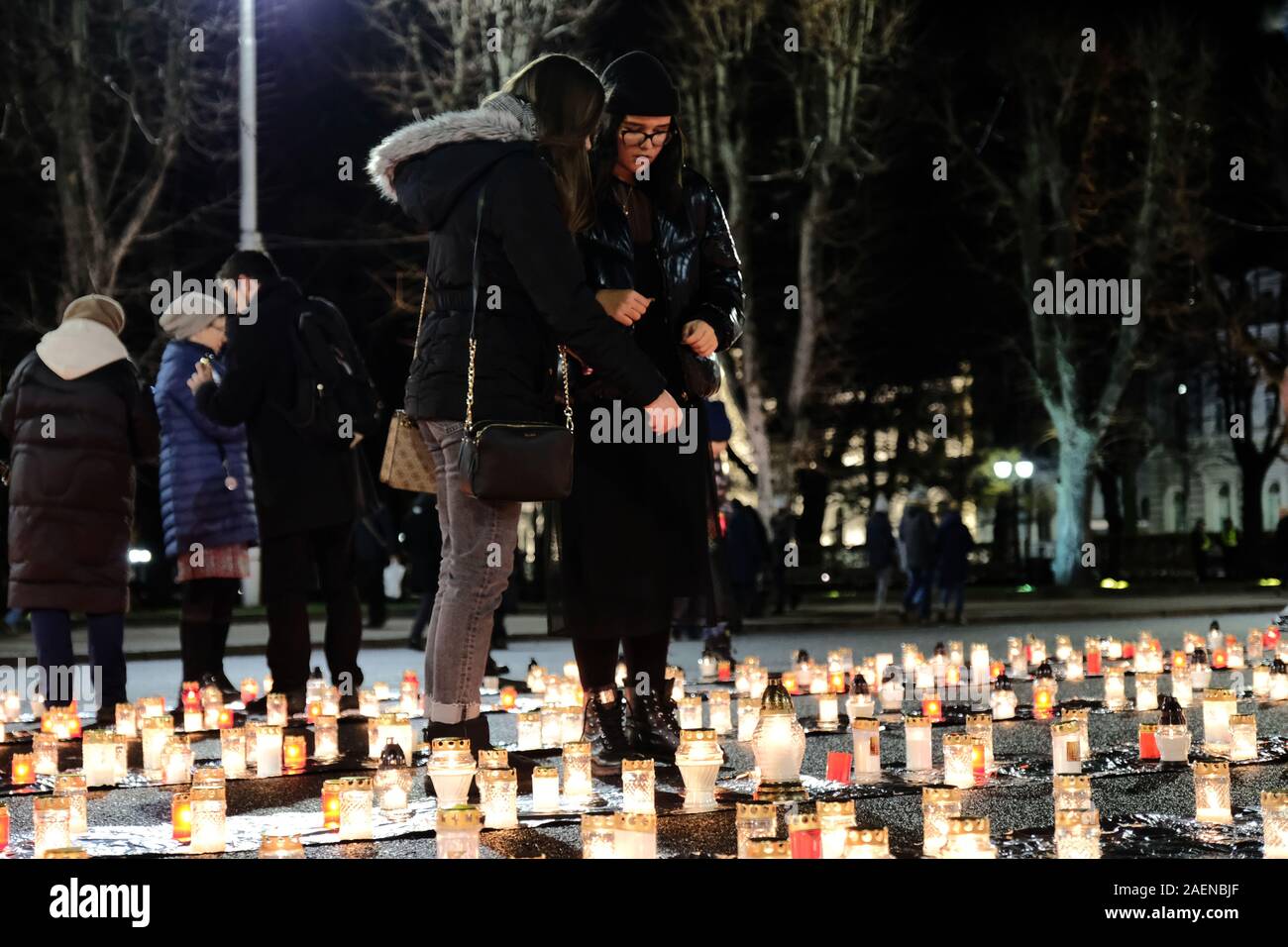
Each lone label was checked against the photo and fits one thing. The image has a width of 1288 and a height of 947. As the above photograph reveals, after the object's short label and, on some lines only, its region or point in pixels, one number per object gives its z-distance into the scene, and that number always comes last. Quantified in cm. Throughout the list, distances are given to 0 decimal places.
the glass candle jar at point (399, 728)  689
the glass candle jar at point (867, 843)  429
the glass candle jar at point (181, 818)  540
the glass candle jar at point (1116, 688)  912
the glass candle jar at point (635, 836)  448
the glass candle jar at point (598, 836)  457
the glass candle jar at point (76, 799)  554
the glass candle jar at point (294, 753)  711
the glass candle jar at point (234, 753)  700
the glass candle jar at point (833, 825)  442
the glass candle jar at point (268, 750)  696
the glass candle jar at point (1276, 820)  452
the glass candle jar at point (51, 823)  506
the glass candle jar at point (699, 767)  575
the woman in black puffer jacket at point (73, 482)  897
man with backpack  936
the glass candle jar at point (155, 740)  711
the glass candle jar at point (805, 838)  438
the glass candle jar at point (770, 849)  412
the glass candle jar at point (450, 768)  559
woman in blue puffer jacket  979
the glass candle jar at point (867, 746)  649
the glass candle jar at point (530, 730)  763
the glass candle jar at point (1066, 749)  639
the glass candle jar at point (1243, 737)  683
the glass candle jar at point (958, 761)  614
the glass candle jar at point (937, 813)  459
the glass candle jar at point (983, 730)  645
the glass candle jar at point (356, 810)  525
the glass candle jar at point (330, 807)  541
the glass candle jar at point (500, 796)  541
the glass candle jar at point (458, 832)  452
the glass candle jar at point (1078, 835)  450
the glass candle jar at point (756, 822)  457
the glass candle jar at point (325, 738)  761
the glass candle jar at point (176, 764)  690
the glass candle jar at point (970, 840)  441
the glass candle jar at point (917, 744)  673
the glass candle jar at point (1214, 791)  525
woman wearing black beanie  675
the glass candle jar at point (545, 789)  579
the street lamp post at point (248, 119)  2469
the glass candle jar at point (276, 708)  841
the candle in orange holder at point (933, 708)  807
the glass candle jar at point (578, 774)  594
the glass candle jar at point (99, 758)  695
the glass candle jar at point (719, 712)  768
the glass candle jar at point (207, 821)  510
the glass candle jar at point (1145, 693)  897
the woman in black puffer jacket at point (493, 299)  594
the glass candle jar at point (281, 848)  446
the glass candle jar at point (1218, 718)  706
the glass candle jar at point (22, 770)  686
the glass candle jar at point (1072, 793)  466
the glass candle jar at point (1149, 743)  681
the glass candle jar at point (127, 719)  815
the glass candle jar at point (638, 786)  543
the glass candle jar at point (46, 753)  718
